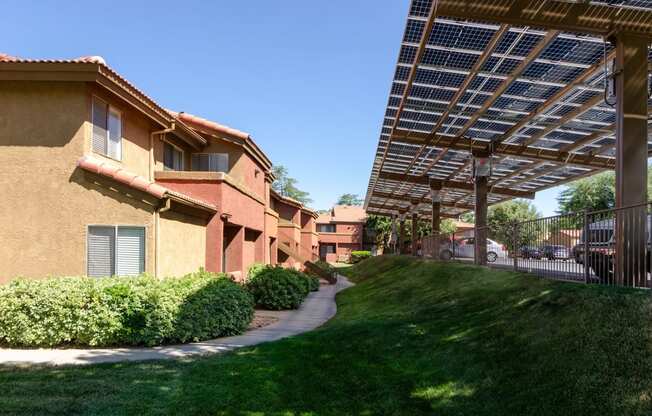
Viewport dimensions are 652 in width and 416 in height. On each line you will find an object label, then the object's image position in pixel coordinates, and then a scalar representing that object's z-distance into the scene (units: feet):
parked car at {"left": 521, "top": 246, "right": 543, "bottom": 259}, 34.76
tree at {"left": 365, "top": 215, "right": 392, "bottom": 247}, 207.92
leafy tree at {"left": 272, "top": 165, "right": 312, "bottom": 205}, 327.18
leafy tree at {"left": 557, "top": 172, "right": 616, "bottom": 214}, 182.80
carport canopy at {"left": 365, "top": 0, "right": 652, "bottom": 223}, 27.50
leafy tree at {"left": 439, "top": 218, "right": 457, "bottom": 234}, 219.24
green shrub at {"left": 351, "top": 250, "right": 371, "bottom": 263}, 188.56
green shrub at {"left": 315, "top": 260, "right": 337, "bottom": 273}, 102.50
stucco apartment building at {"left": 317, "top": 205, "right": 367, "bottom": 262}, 206.80
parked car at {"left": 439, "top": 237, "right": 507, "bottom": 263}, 64.49
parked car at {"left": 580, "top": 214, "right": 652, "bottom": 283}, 26.89
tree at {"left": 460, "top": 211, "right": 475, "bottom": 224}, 269.60
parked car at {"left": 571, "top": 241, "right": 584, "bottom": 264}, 28.53
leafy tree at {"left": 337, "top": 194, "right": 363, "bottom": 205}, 426.10
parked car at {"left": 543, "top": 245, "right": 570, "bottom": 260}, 30.06
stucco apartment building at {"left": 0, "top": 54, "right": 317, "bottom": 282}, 36.14
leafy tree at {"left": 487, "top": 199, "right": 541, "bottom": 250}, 36.78
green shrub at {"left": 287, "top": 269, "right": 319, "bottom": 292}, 64.69
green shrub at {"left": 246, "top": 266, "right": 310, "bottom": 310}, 54.54
